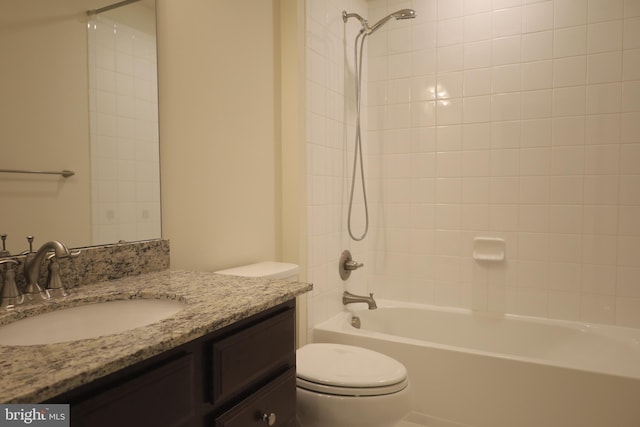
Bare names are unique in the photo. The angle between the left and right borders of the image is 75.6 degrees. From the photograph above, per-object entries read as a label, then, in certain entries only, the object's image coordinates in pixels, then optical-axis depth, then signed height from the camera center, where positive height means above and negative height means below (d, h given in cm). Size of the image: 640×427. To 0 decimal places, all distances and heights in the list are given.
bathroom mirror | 99 +23
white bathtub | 169 -77
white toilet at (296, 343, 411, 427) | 140 -66
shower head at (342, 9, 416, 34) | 223 +104
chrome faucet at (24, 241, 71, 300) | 97 -16
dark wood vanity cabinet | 65 -35
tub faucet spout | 245 -58
